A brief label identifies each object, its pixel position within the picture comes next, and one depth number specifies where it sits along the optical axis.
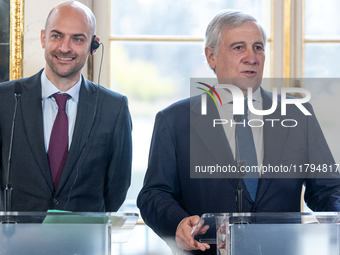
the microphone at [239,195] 3.85
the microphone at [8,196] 3.90
